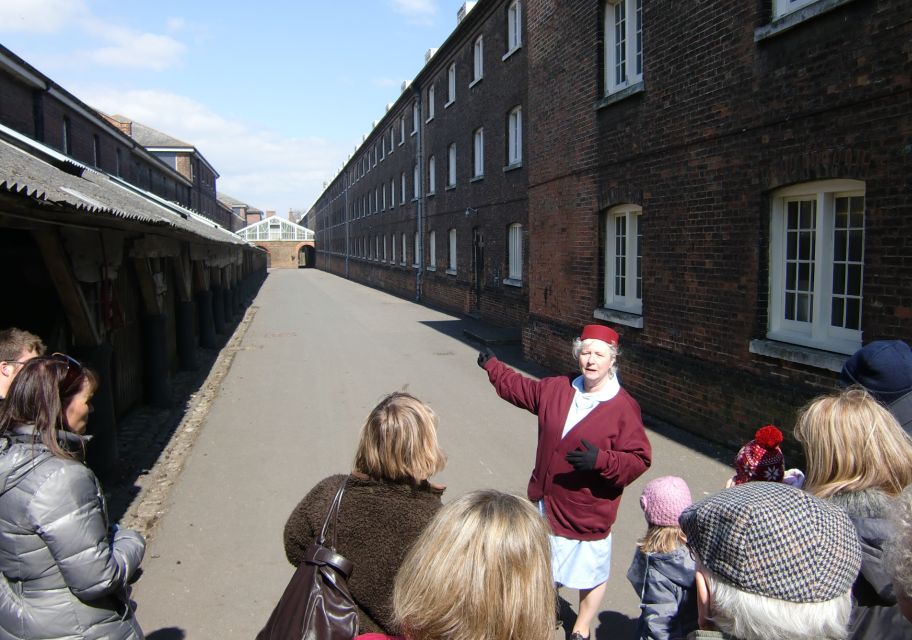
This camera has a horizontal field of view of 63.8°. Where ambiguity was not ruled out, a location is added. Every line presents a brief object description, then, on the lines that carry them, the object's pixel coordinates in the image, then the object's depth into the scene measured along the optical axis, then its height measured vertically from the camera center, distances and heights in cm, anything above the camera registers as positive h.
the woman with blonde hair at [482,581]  175 -78
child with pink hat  316 -132
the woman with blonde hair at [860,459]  237 -70
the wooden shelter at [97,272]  518 -14
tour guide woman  369 -104
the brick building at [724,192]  632 +74
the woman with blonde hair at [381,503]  242 -84
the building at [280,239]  7990 +223
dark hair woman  247 -92
